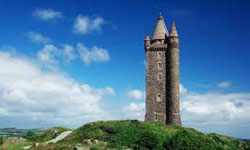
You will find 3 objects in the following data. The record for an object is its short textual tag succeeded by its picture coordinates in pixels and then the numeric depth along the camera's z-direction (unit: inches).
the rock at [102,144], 1279.3
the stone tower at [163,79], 1762.4
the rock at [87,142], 1296.3
